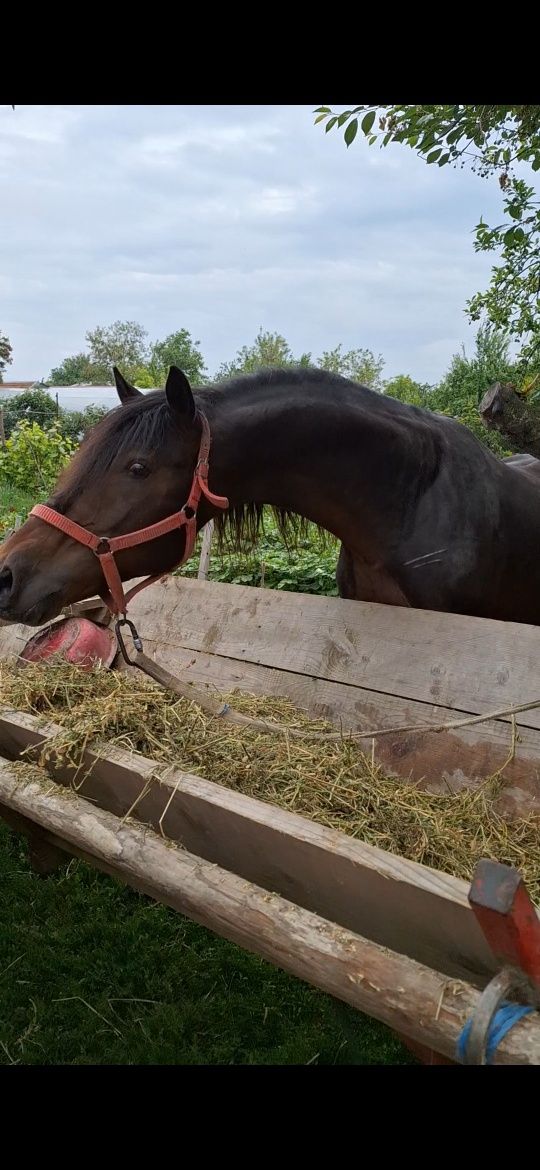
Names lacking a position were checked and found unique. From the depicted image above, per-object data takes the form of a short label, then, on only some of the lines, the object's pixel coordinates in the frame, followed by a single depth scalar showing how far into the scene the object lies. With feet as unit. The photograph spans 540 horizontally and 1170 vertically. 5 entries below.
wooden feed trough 3.55
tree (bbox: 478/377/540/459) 12.28
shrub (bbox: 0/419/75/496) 34.96
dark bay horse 7.33
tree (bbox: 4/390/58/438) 95.83
